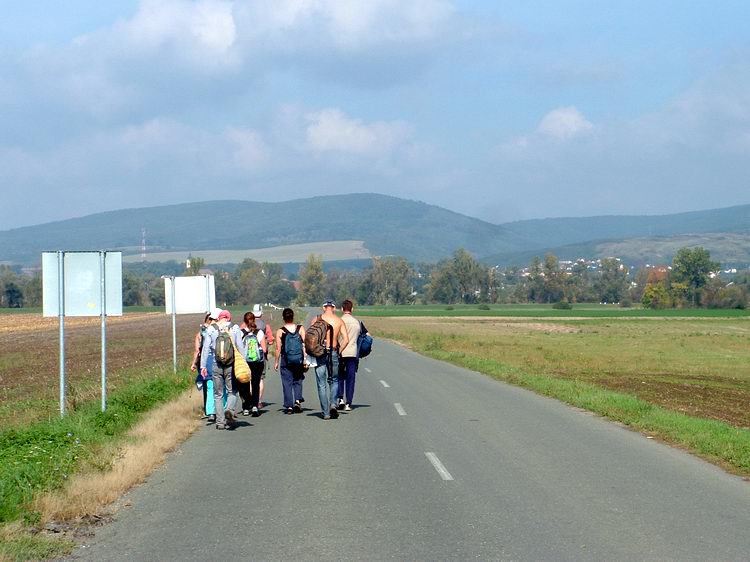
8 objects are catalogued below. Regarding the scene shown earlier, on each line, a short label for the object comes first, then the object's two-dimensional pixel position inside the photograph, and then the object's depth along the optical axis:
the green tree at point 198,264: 181.80
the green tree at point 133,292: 181.25
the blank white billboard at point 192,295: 29.19
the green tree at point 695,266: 163.38
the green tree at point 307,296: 199.62
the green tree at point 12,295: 163.38
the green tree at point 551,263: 196.00
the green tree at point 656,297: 157.25
